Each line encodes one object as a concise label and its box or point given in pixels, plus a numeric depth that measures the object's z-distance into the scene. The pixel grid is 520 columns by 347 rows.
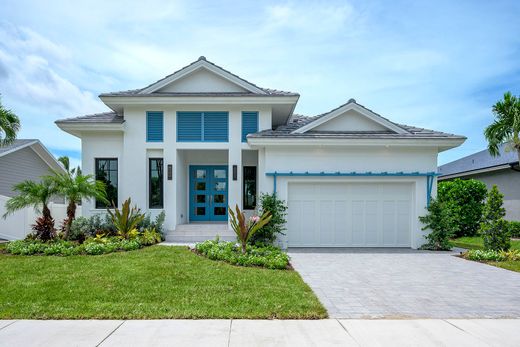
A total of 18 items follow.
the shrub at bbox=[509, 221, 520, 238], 16.03
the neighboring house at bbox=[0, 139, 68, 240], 12.99
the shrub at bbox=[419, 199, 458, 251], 11.27
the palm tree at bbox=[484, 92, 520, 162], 13.72
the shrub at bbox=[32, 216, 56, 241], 11.00
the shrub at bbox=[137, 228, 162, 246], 11.25
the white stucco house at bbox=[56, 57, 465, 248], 11.70
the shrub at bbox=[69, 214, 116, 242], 11.70
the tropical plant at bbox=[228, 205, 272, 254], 9.84
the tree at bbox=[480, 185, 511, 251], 10.43
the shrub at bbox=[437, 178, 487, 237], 16.14
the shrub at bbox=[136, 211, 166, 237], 12.27
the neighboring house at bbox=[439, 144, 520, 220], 17.55
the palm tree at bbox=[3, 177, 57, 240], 10.86
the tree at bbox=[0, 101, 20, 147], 12.54
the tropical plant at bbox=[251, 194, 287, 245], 10.98
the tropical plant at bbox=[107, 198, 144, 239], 11.34
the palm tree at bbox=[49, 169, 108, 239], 10.82
